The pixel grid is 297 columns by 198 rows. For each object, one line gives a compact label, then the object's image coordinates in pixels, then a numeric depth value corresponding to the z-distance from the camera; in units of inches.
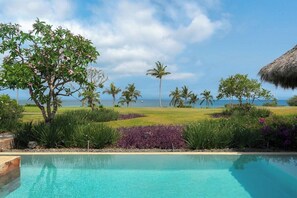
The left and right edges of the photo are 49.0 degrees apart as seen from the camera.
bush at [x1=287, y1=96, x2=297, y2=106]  1895.3
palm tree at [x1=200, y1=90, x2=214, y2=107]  3134.8
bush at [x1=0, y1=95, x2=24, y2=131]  593.9
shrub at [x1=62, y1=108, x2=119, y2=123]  902.4
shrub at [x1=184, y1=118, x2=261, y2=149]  456.8
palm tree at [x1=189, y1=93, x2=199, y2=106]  2983.5
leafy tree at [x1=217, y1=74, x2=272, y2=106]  1370.6
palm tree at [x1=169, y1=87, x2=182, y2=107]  2913.4
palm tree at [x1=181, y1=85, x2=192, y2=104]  2950.3
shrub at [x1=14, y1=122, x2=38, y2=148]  482.0
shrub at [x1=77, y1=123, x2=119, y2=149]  463.2
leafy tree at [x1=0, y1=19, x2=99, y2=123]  454.1
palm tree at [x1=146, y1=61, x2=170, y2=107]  2637.8
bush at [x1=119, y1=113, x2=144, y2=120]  1035.1
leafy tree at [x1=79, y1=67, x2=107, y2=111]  1058.7
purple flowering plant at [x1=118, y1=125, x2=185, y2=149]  466.6
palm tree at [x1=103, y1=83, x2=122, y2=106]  2659.9
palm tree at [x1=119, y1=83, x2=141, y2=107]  2783.0
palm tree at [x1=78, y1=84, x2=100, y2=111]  1051.6
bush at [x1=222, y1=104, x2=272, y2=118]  987.7
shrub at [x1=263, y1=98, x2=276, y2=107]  1823.3
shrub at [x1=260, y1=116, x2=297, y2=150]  454.0
